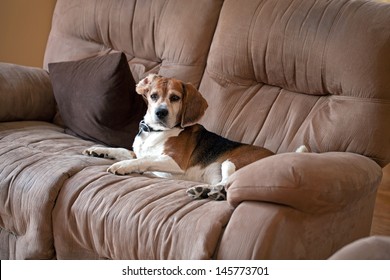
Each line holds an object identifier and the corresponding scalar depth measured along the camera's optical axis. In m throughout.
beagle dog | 2.40
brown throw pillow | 2.79
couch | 1.73
